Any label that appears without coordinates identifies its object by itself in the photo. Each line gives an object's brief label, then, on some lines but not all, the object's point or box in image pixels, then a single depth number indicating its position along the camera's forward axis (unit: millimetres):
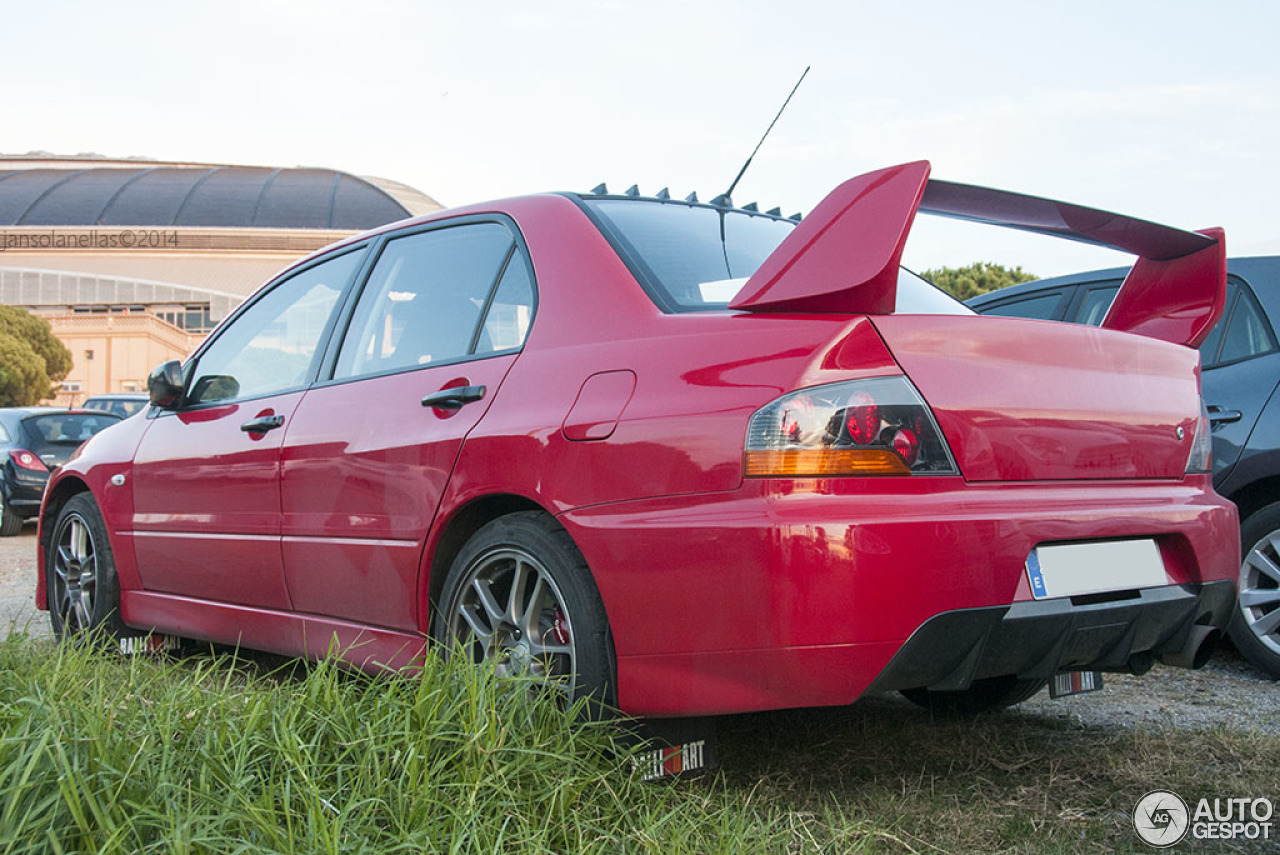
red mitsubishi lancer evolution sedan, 2305
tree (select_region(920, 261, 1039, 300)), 45594
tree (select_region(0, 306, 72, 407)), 45562
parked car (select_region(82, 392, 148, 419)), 22688
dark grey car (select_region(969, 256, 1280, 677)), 4508
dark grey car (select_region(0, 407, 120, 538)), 12719
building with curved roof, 68562
